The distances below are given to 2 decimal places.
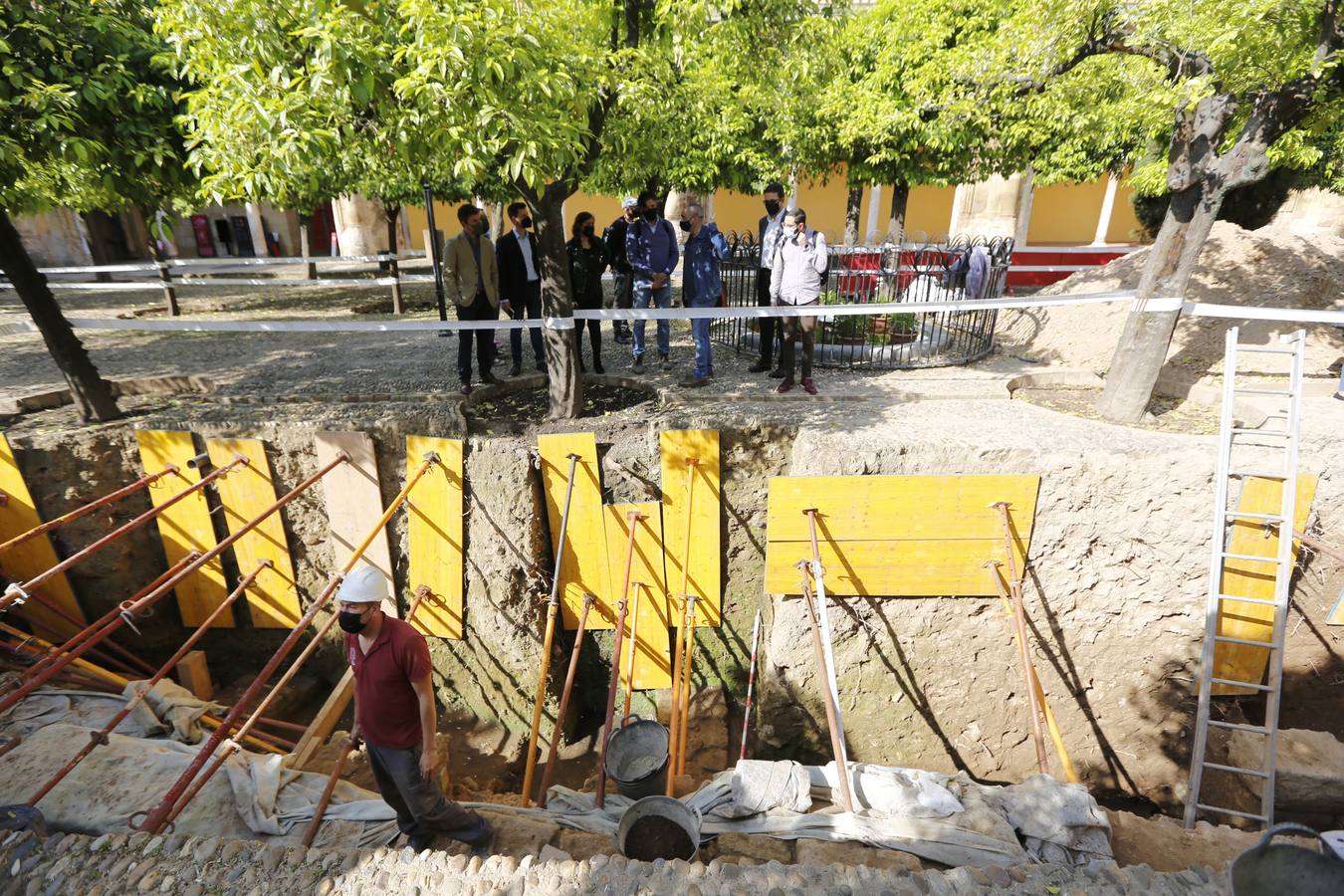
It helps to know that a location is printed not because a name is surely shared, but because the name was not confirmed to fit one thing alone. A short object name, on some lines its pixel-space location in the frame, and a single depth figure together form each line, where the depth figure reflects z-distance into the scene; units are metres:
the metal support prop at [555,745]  3.97
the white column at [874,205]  21.02
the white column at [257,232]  20.39
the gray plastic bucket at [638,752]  4.73
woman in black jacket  6.91
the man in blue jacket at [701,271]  6.34
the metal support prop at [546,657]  4.05
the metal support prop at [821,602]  3.74
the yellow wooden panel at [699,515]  5.18
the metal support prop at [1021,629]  3.79
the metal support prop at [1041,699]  3.64
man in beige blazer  5.89
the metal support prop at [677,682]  4.18
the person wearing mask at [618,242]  7.35
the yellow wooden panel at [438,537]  5.21
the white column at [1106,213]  21.20
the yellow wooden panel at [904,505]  4.88
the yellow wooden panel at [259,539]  5.42
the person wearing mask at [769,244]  5.96
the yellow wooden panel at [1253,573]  4.57
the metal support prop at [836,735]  3.35
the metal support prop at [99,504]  4.38
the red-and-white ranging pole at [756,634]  5.84
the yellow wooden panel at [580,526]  5.18
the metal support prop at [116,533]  3.66
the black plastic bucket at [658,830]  3.54
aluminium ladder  4.14
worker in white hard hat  2.99
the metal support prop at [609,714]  3.99
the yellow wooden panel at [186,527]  5.45
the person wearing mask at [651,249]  6.79
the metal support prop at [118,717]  3.34
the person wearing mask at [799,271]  5.56
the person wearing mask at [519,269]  6.43
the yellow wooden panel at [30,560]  5.33
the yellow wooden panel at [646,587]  5.45
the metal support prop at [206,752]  3.01
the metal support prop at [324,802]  3.43
